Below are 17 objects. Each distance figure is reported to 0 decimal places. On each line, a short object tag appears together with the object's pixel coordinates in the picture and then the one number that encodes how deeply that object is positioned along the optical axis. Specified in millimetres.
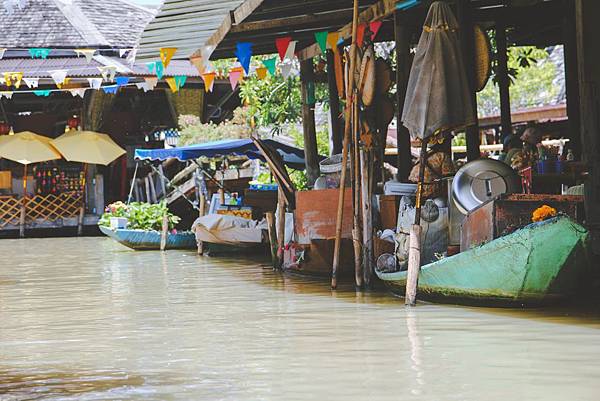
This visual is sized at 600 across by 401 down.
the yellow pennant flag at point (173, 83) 20020
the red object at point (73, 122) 25734
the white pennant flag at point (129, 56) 22845
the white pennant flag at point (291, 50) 14594
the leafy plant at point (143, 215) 19438
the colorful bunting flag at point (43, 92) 22638
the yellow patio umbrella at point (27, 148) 24109
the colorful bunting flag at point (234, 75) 17906
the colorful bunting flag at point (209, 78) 16988
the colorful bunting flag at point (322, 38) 13883
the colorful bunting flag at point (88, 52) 21469
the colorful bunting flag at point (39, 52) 23391
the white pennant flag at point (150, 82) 21453
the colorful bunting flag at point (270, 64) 16031
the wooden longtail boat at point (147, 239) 18961
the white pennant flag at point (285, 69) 15750
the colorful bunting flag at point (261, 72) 17077
